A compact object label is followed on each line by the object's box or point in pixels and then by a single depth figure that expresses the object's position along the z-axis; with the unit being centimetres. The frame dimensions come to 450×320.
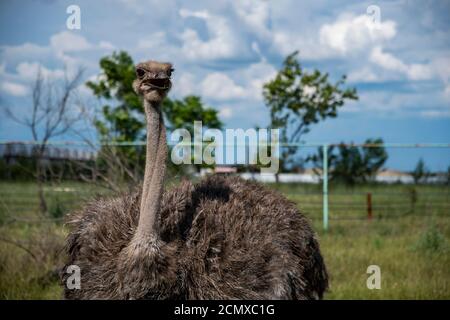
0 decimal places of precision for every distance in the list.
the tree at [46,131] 966
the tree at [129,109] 1435
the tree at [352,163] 1277
